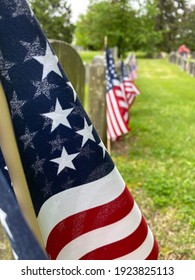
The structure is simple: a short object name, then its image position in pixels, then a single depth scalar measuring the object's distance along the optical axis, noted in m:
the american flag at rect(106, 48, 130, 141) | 1.42
